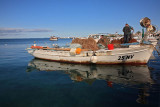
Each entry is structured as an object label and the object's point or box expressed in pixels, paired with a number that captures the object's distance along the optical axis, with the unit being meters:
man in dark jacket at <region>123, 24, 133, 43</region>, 13.45
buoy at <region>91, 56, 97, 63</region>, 12.28
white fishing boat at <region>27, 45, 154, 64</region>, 11.44
